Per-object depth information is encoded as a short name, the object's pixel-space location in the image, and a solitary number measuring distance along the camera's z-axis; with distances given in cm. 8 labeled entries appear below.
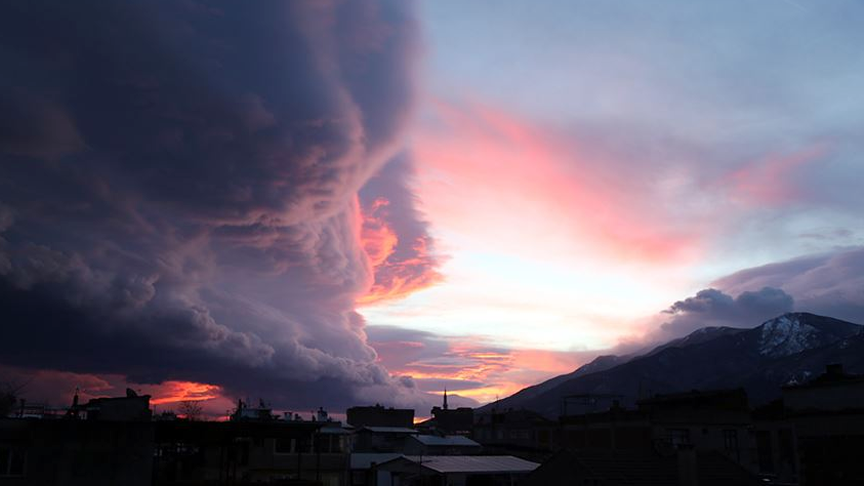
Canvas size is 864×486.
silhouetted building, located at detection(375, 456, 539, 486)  5672
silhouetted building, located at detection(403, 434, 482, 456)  7388
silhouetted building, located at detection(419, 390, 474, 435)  14200
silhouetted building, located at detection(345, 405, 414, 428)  12462
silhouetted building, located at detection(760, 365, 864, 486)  3036
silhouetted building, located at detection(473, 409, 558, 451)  8894
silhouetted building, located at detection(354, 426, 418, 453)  7669
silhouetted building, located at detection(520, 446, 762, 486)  3428
